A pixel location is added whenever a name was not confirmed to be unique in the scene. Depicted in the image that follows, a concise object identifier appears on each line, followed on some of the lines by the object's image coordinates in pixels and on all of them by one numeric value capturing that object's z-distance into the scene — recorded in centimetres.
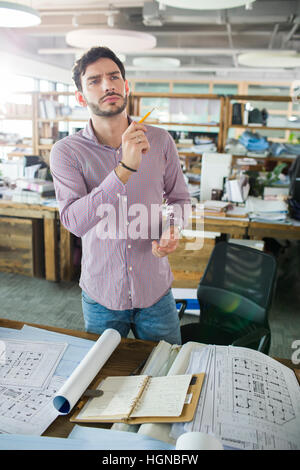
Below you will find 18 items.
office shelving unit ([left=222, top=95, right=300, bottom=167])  412
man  139
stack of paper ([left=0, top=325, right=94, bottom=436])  92
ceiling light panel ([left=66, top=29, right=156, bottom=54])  480
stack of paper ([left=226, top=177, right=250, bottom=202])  367
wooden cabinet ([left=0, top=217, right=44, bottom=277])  377
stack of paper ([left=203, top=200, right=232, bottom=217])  333
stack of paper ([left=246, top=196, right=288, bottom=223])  329
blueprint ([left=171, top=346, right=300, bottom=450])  80
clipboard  85
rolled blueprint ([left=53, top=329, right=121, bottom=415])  92
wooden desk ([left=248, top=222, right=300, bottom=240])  318
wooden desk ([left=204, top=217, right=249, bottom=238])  326
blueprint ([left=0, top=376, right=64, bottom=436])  89
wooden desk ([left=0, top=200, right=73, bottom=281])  372
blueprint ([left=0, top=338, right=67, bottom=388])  105
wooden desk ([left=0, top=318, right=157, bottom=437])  109
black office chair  180
